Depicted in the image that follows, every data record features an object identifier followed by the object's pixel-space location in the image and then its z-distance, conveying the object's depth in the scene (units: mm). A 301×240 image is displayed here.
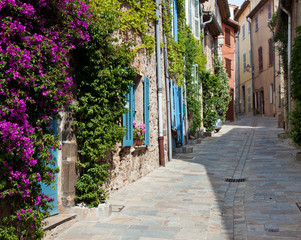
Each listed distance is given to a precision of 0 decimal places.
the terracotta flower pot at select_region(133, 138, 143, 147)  6551
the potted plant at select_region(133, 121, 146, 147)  6578
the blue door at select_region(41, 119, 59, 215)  4074
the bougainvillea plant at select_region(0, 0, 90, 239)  2842
